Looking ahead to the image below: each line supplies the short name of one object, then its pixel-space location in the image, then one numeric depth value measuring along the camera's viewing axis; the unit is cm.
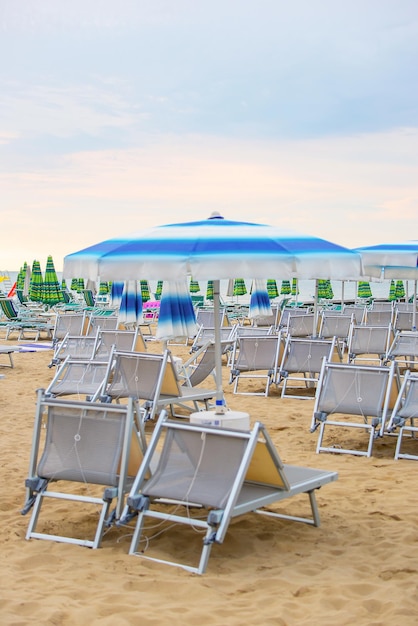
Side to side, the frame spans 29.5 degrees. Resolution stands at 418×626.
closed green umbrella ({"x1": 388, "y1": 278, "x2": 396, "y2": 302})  2617
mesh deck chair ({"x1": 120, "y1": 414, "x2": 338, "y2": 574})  385
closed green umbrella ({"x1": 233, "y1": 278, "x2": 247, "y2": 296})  2613
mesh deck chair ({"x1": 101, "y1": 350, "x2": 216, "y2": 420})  697
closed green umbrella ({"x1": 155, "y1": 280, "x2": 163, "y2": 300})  2741
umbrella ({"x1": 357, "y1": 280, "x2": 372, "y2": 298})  2542
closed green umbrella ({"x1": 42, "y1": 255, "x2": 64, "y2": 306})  2102
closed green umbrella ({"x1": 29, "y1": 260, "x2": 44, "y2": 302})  2167
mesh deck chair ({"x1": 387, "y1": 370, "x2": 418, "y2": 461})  639
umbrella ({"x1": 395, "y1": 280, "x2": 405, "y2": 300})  2709
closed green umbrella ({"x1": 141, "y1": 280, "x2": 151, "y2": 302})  2465
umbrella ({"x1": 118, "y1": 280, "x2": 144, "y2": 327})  1072
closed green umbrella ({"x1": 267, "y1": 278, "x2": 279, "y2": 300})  2914
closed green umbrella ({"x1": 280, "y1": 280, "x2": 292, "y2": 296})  2819
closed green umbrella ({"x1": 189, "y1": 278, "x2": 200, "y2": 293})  2801
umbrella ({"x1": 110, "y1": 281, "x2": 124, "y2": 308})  1273
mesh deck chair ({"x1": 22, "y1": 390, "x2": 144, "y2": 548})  422
